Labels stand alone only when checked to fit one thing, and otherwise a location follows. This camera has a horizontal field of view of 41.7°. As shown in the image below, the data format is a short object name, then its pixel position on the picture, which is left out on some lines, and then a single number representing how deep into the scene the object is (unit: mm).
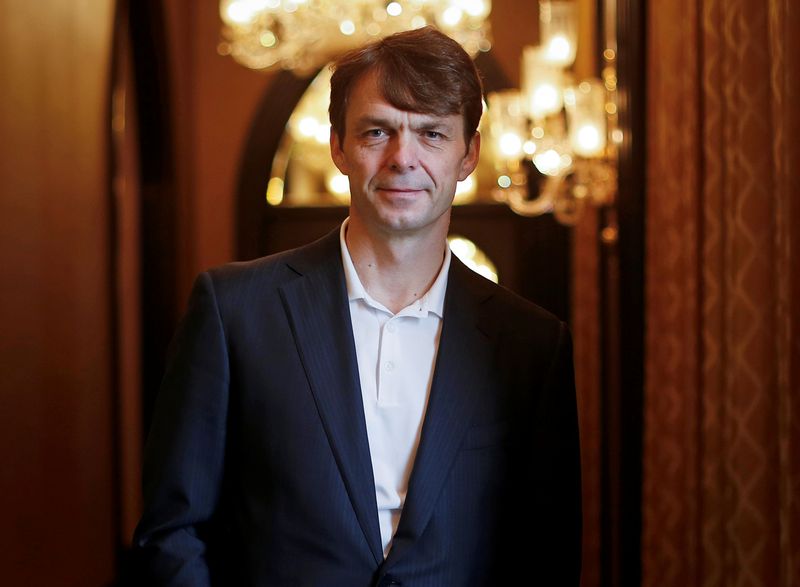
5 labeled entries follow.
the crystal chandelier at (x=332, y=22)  4613
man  1593
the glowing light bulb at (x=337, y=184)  7574
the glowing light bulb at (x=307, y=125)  7422
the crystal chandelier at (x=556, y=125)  4152
